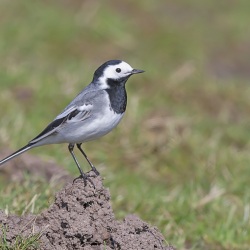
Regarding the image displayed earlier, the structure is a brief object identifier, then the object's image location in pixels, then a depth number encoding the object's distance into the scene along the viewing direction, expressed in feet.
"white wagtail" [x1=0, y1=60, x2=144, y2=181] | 32.99
